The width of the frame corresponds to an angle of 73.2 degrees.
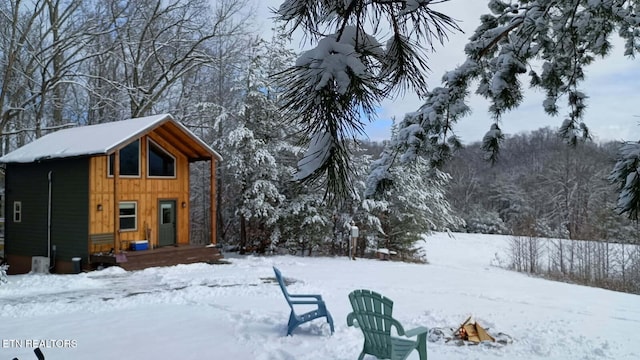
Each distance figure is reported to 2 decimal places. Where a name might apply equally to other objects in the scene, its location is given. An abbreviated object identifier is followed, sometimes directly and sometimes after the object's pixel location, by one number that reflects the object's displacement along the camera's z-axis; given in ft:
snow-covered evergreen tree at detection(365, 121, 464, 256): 43.60
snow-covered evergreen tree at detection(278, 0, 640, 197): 4.75
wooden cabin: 33.73
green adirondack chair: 12.11
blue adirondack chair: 15.79
